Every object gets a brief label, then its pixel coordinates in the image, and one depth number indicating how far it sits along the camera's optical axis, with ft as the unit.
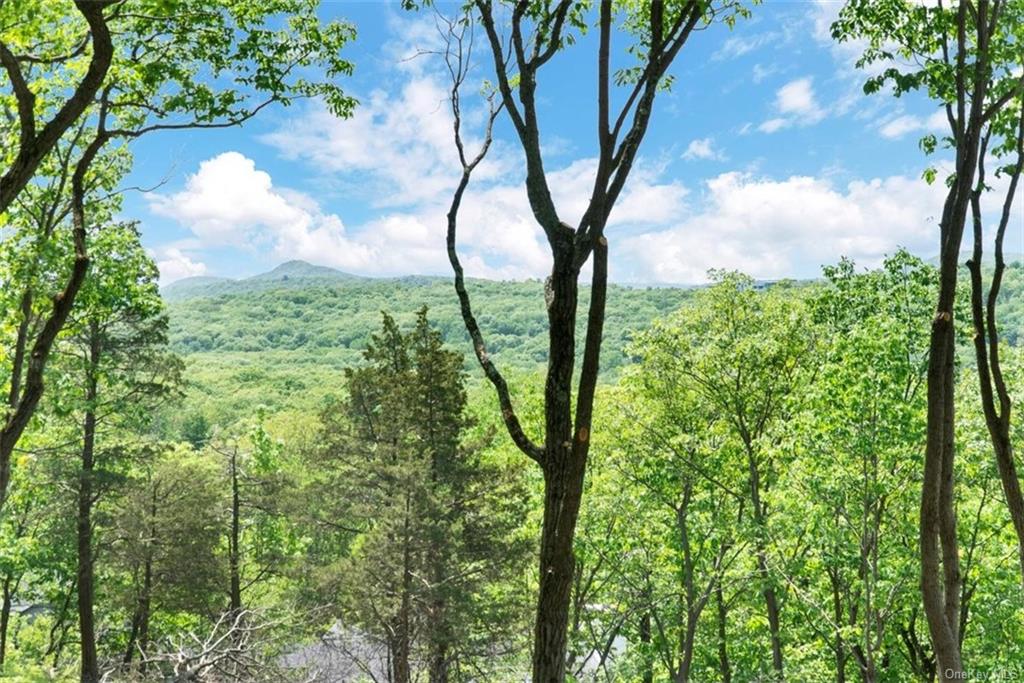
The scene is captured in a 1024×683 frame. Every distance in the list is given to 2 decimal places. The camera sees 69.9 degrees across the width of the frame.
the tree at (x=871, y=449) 34.35
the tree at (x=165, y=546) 56.24
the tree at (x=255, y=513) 63.72
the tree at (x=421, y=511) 49.01
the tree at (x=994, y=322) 19.98
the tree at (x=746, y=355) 47.16
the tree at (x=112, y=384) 46.79
